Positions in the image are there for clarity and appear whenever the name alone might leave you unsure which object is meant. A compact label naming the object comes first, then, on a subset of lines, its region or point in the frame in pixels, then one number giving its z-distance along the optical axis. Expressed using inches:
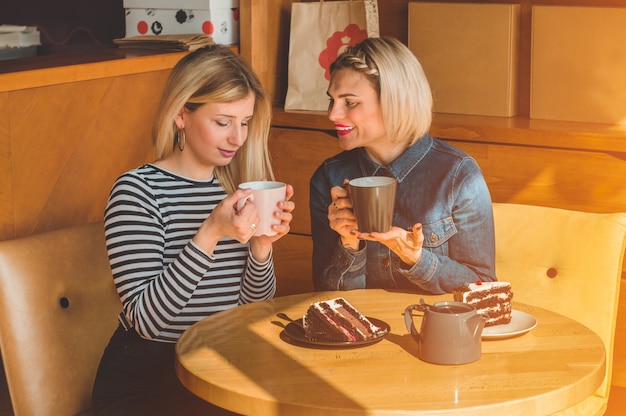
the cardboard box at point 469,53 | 115.3
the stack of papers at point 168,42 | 115.0
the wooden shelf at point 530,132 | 106.3
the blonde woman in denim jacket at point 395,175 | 82.3
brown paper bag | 120.8
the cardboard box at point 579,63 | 108.7
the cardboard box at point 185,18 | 121.0
